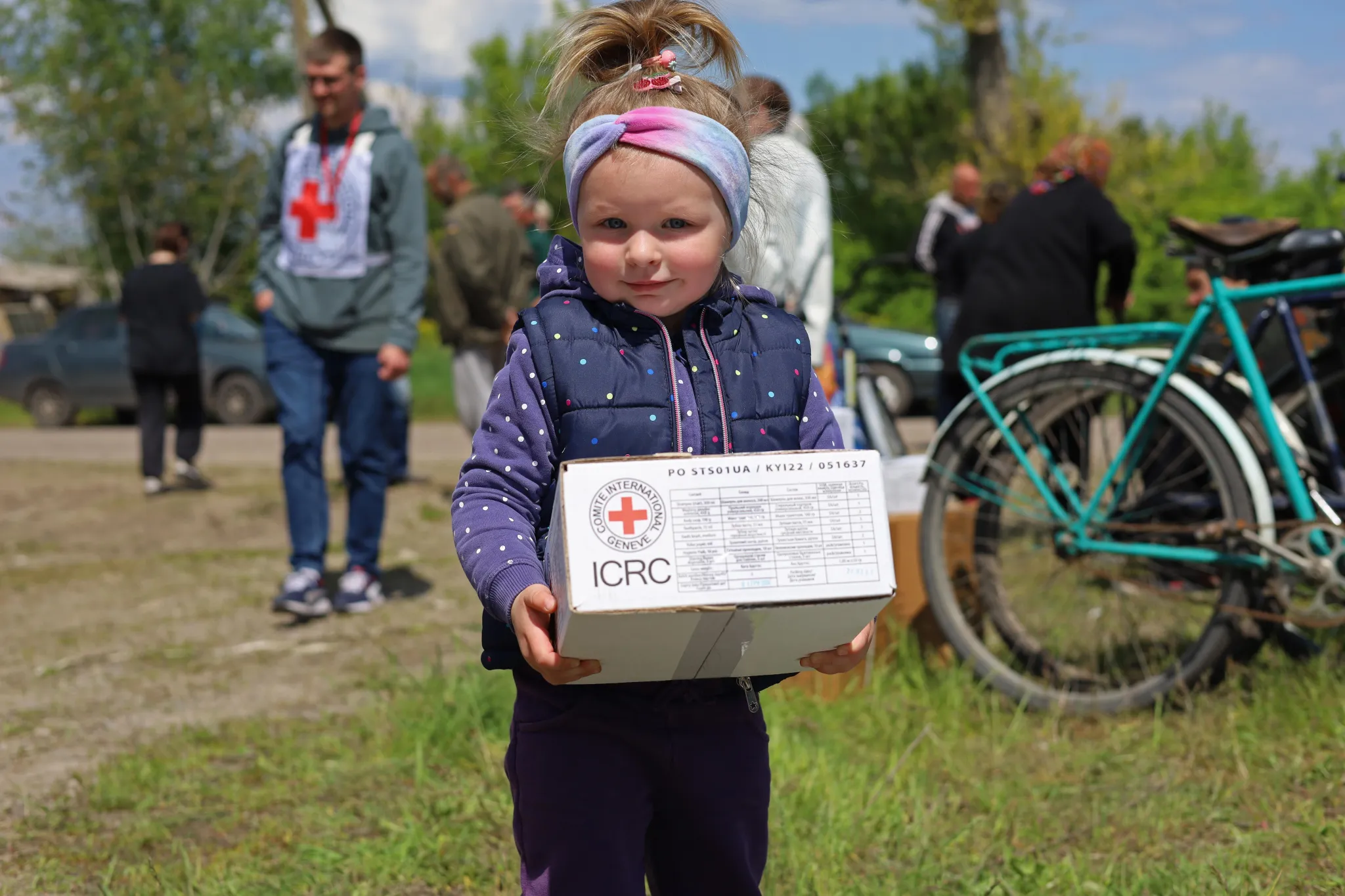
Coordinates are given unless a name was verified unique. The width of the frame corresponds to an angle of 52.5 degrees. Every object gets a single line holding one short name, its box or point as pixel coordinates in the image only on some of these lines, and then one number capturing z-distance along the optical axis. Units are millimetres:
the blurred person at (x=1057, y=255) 5254
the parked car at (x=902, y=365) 14117
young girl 1772
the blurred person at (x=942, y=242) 8625
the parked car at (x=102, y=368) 15977
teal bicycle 3406
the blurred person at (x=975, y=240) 7484
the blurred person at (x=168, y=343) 9844
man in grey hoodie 5074
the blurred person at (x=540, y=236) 9164
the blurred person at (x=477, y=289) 7867
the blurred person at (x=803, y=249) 4277
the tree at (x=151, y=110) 32094
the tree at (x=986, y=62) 17016
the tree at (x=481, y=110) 51438
